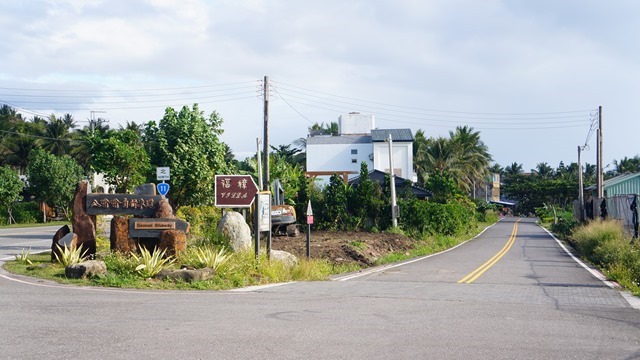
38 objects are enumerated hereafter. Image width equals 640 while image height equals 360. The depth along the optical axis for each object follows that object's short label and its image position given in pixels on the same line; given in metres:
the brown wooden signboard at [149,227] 17.44
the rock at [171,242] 17.12
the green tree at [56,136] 66.81
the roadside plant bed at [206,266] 14.91
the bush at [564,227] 46.44
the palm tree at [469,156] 72.94
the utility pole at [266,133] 21.78
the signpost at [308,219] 21.60
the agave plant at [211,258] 16.06
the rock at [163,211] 17.95
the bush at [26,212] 56.06
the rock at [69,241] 17.80
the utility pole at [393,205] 37.00
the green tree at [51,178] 55.53
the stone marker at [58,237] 18.03
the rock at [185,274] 15.14
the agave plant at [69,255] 16.94
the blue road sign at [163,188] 26.19
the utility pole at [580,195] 46.59
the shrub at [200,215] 28.30
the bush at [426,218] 38.19
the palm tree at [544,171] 126.12
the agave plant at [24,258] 18.06
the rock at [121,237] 18.05
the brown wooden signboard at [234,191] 18.48
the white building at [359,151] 72.50
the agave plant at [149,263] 15.44
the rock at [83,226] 18.12
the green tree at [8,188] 52.16
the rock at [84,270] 15.07
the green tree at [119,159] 26.48
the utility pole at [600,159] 40.14
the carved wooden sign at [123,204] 18.08
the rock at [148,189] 18.61
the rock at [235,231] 19.33
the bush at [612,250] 17.94
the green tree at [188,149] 28.28
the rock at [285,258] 19.50
